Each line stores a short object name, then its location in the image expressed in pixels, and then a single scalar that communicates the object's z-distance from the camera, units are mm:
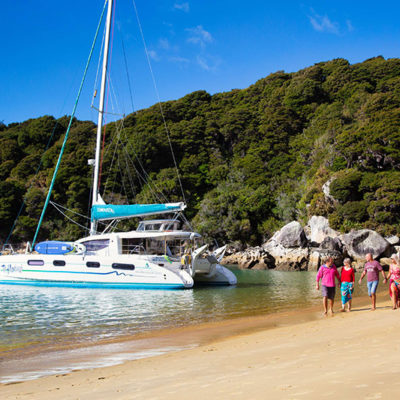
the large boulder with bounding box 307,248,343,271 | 31750
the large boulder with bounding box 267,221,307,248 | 35031
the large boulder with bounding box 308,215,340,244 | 36406
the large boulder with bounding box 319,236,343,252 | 32719
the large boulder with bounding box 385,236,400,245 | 32500
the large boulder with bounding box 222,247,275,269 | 34259
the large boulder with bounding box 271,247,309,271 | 32688
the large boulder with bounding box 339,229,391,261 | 31422
